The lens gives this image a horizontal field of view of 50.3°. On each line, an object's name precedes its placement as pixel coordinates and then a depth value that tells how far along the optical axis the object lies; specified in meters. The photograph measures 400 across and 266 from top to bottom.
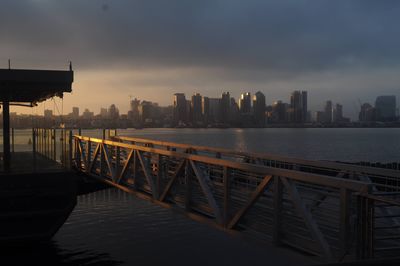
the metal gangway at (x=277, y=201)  5.76
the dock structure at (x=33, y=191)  13.76
